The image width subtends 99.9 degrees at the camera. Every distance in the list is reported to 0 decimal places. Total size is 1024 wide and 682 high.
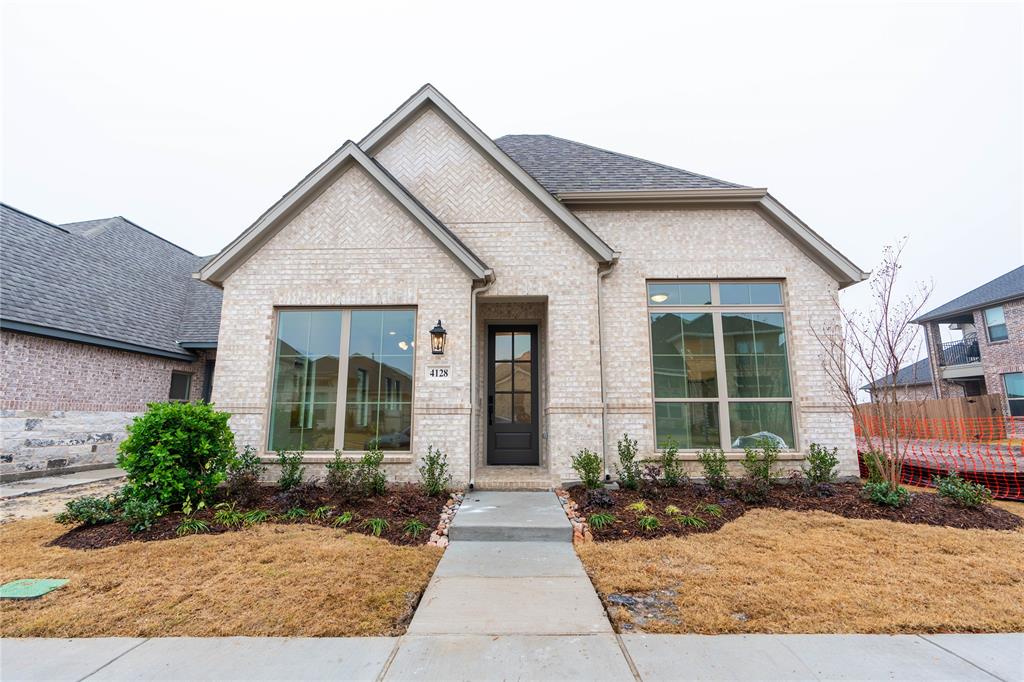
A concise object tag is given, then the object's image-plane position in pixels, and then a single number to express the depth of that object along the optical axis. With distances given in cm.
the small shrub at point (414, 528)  475
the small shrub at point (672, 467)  648
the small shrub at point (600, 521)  490
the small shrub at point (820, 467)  653
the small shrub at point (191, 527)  470
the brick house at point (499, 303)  678
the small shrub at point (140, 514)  482
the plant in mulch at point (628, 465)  647
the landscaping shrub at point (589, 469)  629
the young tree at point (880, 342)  632
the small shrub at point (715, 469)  643
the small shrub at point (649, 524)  481
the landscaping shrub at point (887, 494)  554
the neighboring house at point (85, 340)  857
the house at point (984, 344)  1800
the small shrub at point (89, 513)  491
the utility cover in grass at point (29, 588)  331
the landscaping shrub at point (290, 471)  629
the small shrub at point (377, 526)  475
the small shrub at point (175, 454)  527
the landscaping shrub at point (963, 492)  552
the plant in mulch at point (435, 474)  613
